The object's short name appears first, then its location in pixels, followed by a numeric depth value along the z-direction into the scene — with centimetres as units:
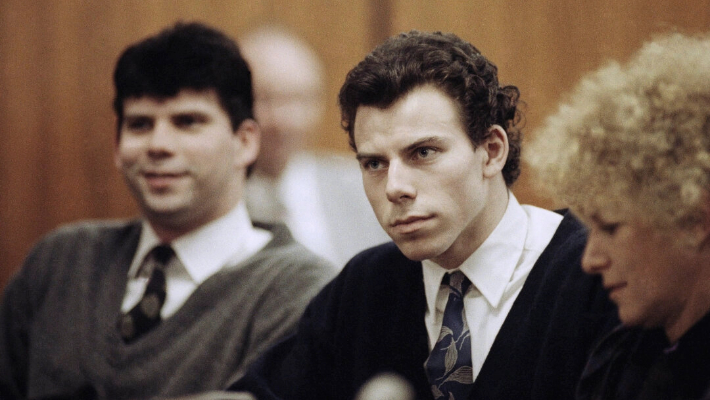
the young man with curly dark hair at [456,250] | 335
